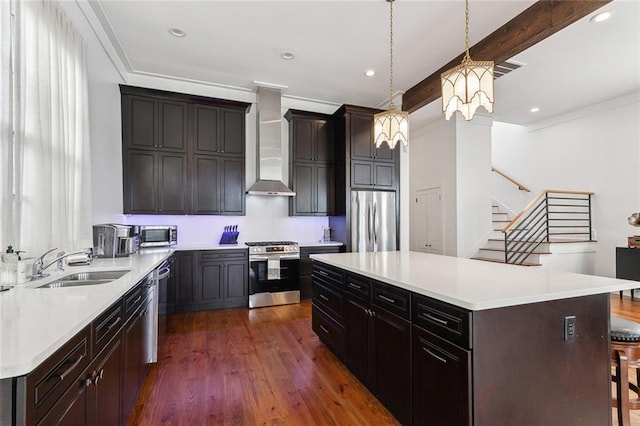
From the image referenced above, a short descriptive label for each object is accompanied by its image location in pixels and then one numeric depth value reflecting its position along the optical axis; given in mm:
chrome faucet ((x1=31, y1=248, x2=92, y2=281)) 1870
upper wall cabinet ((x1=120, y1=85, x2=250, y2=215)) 4180
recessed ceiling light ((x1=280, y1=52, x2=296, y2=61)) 3929
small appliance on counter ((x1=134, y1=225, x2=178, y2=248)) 3926
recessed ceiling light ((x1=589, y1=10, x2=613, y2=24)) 3127
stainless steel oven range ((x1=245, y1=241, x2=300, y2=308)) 4434
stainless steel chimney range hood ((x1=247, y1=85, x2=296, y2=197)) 4863
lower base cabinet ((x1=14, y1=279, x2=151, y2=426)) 894
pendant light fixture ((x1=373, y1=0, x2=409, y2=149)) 2662
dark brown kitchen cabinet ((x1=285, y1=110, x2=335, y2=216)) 5031
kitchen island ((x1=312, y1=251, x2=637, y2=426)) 1385
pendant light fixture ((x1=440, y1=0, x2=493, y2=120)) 1957
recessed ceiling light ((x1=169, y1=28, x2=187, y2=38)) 3439
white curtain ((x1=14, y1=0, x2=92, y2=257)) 1827
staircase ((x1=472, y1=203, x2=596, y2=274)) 5430
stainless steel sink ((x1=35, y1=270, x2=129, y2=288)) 1926
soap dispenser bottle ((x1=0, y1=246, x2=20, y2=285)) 1663
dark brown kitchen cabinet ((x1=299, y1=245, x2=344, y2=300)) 4758
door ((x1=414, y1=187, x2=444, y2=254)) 6434
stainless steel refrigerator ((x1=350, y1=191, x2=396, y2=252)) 4934
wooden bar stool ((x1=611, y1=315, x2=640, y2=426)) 1685
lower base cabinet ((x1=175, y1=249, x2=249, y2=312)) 4145
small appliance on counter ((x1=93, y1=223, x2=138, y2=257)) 3055
